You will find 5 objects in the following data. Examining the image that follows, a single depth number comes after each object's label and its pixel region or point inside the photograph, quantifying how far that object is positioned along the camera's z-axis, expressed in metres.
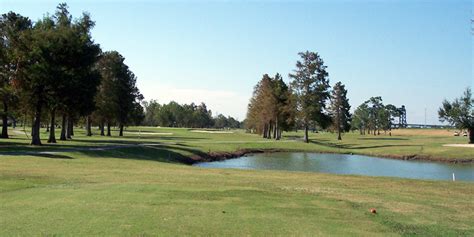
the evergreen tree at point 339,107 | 116.84
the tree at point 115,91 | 84.56
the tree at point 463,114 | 82.39
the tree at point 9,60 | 47.28
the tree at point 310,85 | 93.62
